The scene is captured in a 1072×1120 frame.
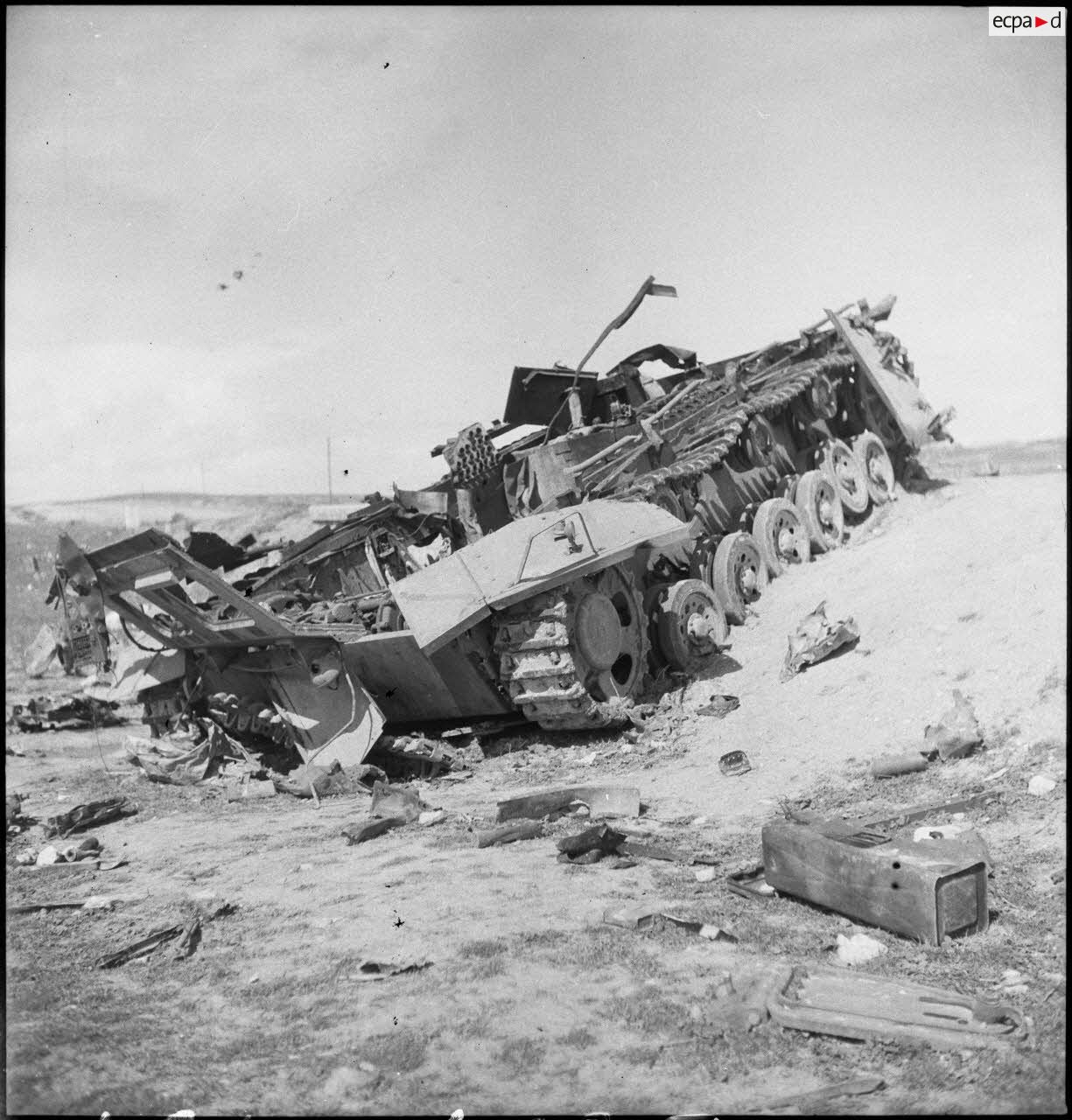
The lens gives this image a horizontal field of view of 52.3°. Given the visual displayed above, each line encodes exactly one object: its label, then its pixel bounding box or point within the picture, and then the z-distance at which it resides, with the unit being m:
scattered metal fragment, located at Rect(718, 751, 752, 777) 7.79
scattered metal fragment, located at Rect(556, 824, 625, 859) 6.00
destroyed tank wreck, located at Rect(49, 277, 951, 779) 8.61
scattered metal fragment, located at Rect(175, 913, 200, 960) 5.03
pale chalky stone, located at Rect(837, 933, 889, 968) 4.32
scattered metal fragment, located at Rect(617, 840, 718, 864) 5.84
